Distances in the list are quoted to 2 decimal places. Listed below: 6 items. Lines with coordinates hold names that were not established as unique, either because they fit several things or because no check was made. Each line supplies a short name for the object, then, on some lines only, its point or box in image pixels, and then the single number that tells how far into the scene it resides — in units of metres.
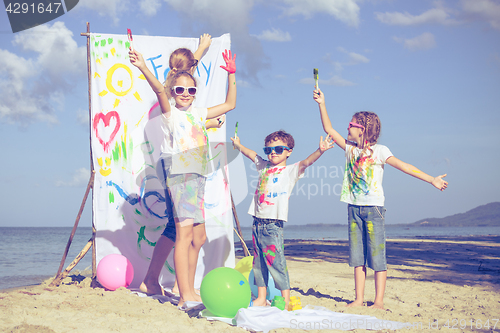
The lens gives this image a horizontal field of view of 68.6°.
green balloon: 2.93
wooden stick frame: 4.31
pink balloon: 4.01
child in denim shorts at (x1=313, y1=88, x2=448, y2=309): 3.46
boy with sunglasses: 3.40
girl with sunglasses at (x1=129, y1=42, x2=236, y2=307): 3.40
